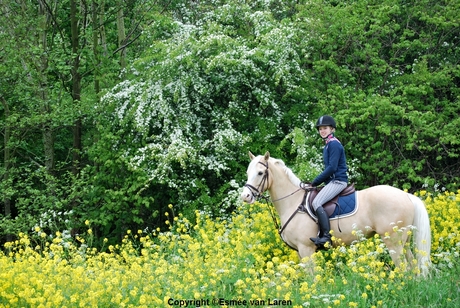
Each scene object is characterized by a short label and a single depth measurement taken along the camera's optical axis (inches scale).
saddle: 624.4
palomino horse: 589.3
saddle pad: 620.1
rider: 617.9
